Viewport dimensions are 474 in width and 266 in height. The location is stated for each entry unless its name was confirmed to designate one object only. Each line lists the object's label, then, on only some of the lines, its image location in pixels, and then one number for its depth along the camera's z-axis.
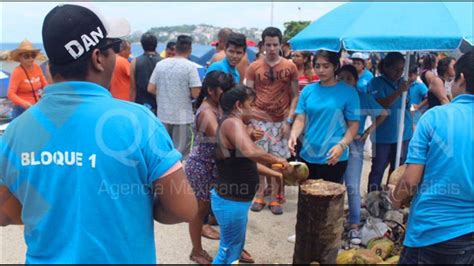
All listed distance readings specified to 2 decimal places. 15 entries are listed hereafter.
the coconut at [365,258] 3.09
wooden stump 3.18
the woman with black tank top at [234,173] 2.77
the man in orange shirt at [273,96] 4.52
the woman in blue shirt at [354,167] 3.84
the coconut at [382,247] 3.33
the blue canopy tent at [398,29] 3.12
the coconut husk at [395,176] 3.16
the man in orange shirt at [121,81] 5.34
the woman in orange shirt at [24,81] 5.36
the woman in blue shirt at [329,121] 3.47
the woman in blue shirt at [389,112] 4.24
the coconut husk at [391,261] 3.14
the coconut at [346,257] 3.13
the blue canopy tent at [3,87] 9.09
